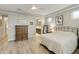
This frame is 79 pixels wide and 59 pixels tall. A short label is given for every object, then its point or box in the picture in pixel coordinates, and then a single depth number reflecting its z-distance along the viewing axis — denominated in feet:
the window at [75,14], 8.58
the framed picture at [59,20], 11.11
